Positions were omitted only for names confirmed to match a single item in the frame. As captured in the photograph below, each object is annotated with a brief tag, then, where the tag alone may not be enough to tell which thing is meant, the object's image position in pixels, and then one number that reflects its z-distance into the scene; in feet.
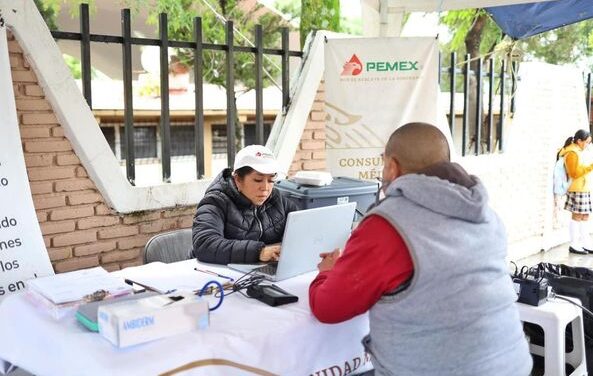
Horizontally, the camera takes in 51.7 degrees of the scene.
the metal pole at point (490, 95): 22.69
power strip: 9.16
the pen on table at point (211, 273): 8.42
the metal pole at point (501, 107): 23.52
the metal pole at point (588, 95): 28.91
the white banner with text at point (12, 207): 10.69
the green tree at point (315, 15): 17.94
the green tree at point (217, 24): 22.80
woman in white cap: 9.79
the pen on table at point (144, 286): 7.65
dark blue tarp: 18.76
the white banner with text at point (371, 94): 15.93
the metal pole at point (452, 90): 20.38
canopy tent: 16.61
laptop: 7.88
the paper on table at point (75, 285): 7.04
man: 5.71
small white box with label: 5.74
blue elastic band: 7.04
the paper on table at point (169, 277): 8.00
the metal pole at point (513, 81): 24.52
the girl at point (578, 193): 24.54
